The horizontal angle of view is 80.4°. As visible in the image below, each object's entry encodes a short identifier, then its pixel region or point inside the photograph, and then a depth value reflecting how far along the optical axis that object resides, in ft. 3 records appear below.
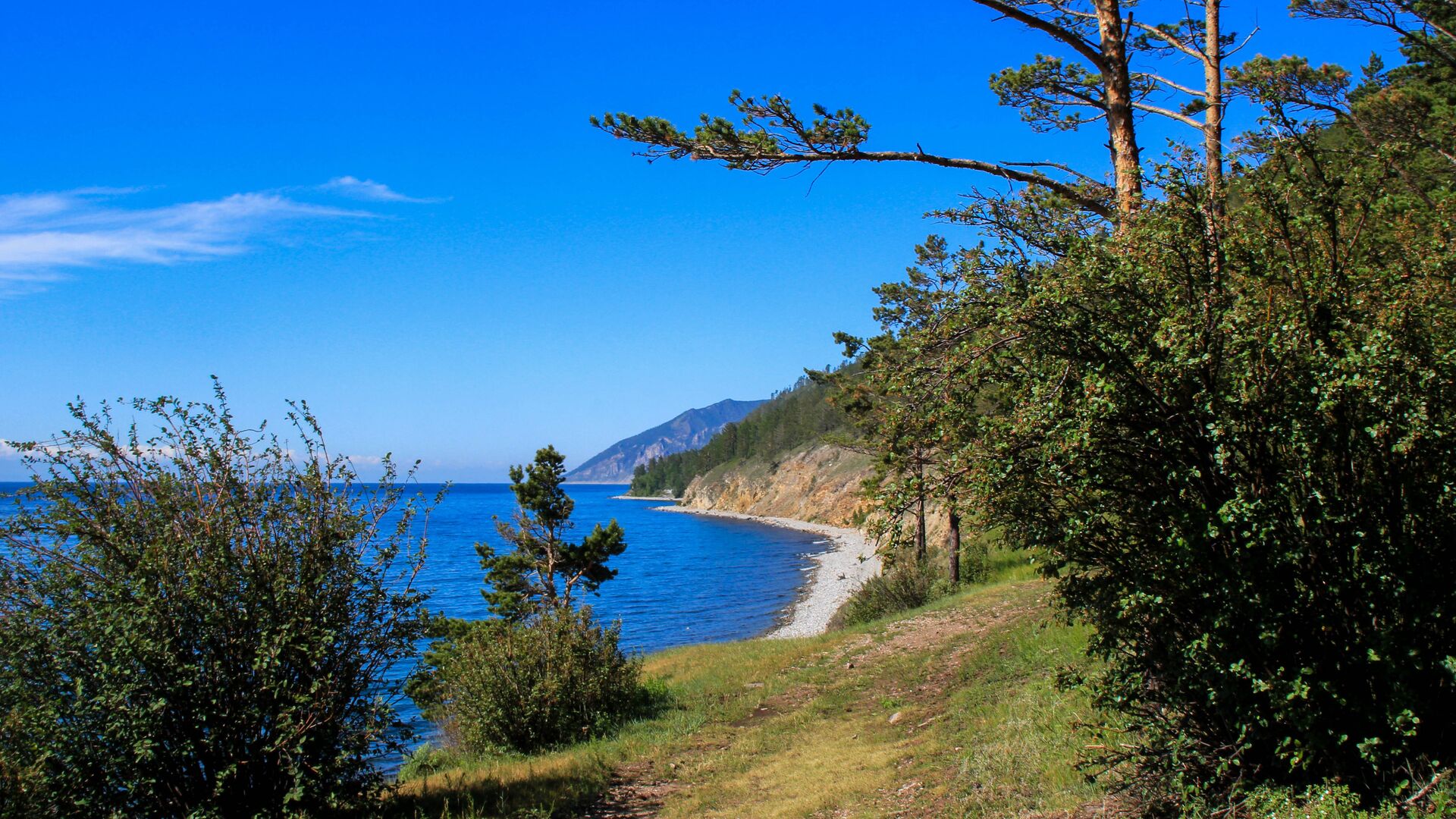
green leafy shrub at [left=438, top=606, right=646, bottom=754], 43.83
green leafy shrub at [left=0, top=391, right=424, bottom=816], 22.20
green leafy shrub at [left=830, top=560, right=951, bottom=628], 81.66
